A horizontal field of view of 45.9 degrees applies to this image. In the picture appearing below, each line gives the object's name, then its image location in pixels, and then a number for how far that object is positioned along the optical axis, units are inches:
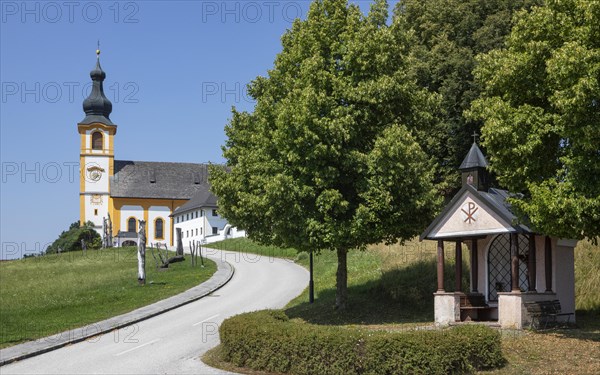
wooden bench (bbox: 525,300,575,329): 819.4
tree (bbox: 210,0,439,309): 920.9
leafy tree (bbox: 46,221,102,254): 3240.7
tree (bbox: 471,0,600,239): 694.5
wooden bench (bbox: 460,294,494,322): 901.8
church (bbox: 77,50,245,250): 3779.5
